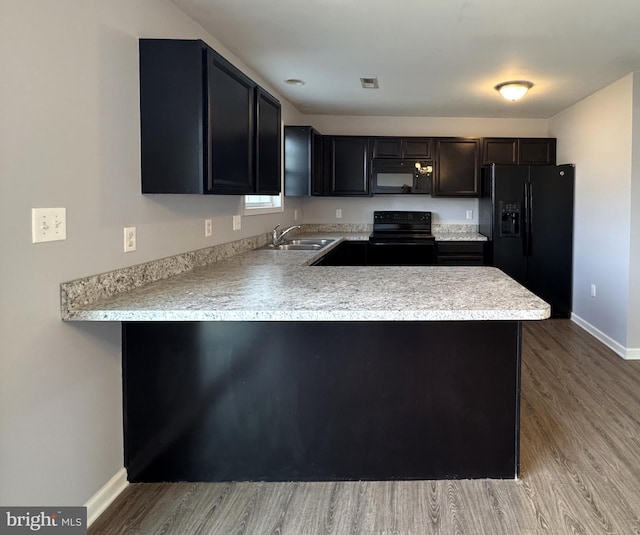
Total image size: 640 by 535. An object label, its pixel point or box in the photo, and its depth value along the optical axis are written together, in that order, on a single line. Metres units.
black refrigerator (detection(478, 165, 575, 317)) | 5.38
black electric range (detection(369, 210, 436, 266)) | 5.60
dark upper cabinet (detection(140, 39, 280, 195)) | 2.21
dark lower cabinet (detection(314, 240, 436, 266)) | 5.60
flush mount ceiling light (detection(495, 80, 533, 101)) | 4.20
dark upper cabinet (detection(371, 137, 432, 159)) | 5.82
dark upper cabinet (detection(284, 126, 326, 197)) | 5.02
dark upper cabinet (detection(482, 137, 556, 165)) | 5.76
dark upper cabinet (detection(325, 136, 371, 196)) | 5.83
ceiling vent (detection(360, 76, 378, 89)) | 4.19
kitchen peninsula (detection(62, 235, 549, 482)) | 2.16
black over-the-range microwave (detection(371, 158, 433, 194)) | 5.84
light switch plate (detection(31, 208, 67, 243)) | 1.62
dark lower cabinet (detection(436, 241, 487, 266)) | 5.63
